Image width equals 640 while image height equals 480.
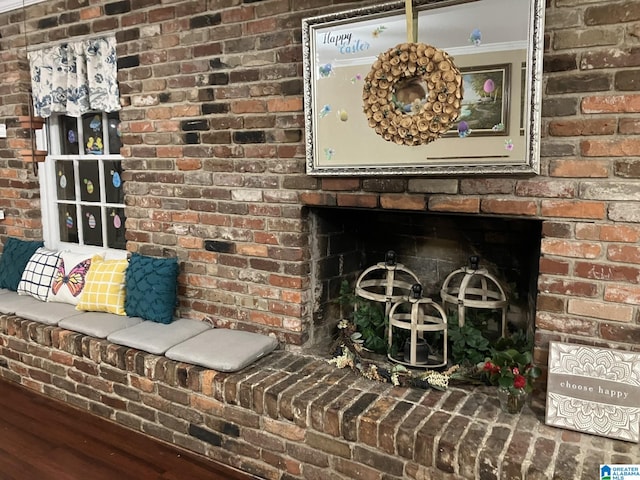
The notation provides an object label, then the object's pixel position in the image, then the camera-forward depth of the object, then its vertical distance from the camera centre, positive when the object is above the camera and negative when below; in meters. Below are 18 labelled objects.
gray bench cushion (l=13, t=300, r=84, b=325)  3.07 -0.82
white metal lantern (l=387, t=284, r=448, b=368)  2.30 -0.75
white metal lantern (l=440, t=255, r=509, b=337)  2.31 -0.58
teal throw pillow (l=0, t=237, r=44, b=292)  3.63 -0.58
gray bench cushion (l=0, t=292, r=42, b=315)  3.30 -0.81
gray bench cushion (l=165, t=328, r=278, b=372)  2.43 -0.85
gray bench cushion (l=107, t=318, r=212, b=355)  2.64 -0.84
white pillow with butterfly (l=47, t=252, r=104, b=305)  3.26 -0.65
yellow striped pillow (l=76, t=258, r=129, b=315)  3.06 -0.67
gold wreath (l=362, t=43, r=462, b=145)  1.99 +0.31
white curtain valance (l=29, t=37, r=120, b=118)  3.11 +0.62
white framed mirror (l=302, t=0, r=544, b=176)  1.89 +0.33
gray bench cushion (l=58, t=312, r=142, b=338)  2.85 -0.83
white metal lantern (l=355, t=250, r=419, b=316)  2.51 -0.55
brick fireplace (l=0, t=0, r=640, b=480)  1.82 -0.27
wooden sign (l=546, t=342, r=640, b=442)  1.79 -0.78
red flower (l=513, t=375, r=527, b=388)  1.91 -0.77
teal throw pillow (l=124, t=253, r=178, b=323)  2.87 -0.63
